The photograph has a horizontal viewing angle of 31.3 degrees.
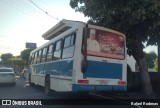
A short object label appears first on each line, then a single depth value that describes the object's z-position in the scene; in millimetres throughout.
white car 22172
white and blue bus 11195
